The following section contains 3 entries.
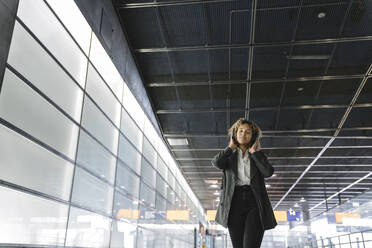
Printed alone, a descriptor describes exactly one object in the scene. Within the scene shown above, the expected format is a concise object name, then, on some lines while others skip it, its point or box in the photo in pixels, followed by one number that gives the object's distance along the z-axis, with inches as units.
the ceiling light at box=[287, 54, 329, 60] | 431.5
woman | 96.3
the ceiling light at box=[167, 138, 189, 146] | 703.7
